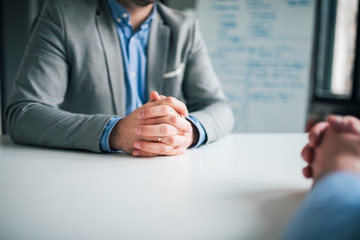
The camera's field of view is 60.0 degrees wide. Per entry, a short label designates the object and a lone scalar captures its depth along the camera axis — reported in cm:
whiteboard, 235
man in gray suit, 77
